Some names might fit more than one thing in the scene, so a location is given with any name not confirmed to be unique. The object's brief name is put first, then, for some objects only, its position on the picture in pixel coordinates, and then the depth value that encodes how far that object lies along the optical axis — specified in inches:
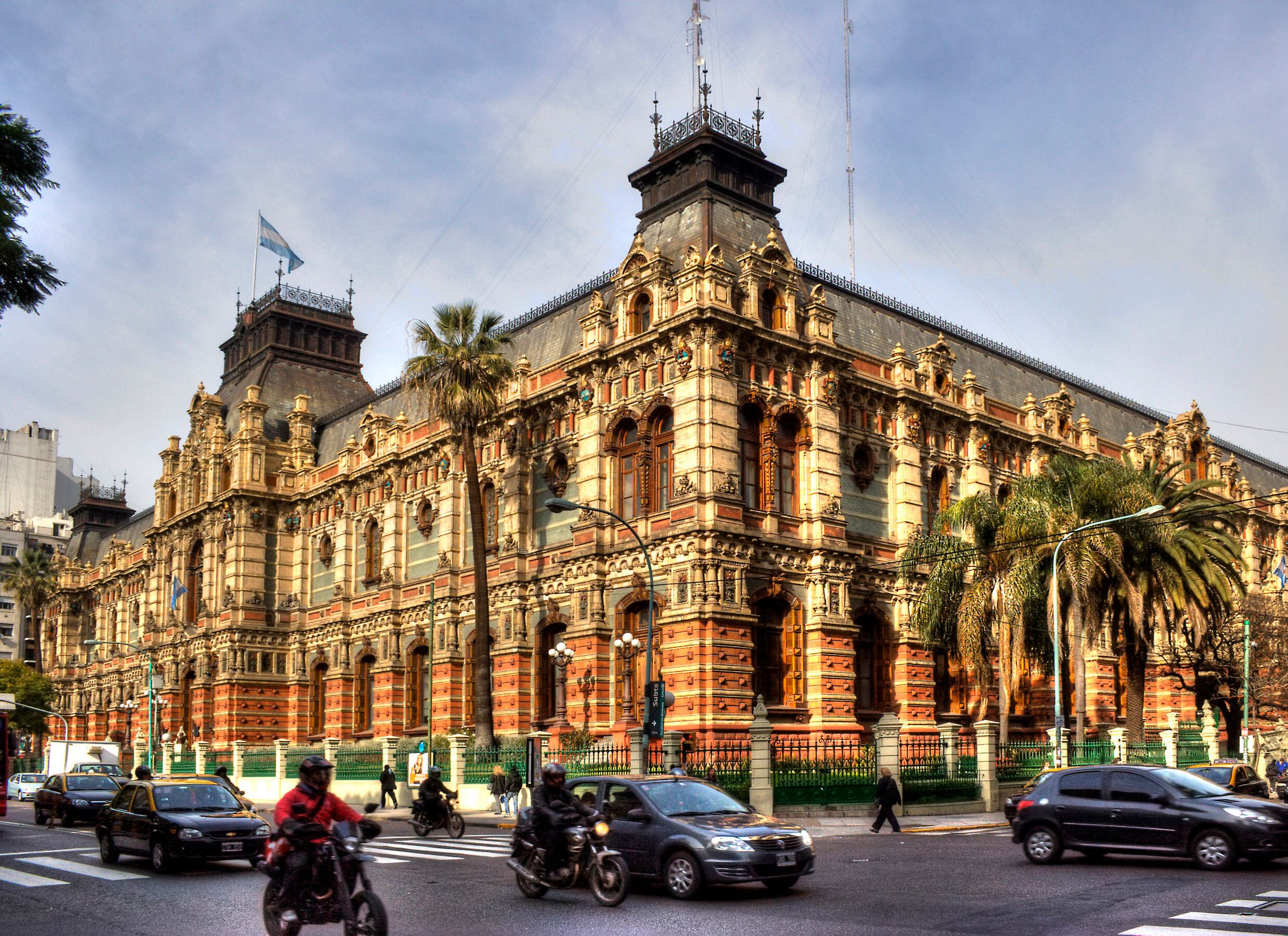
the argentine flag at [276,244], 2775.6
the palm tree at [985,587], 1549.0
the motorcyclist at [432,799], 1205.1
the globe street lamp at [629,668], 1562.5
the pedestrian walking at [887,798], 1171.3
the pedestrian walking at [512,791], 1419.8
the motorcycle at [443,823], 1205.7
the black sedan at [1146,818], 743.1
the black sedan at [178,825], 821.2
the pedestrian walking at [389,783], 1500.4
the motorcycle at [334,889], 467.8
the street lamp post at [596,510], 1250.0
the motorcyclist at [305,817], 474.6
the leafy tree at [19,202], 810.2
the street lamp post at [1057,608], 1378.0
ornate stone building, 1569.9
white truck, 2412.6
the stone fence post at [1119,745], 1539.1
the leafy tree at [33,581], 3651.6
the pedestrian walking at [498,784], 1430.9
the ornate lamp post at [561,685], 1696.6
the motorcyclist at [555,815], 663.1
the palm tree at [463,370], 1694.1
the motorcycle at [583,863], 634.8
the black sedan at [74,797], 1363.2
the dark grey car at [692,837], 655.8
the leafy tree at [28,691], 3371.1
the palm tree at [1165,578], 1566.2
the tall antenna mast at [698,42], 1813.5
